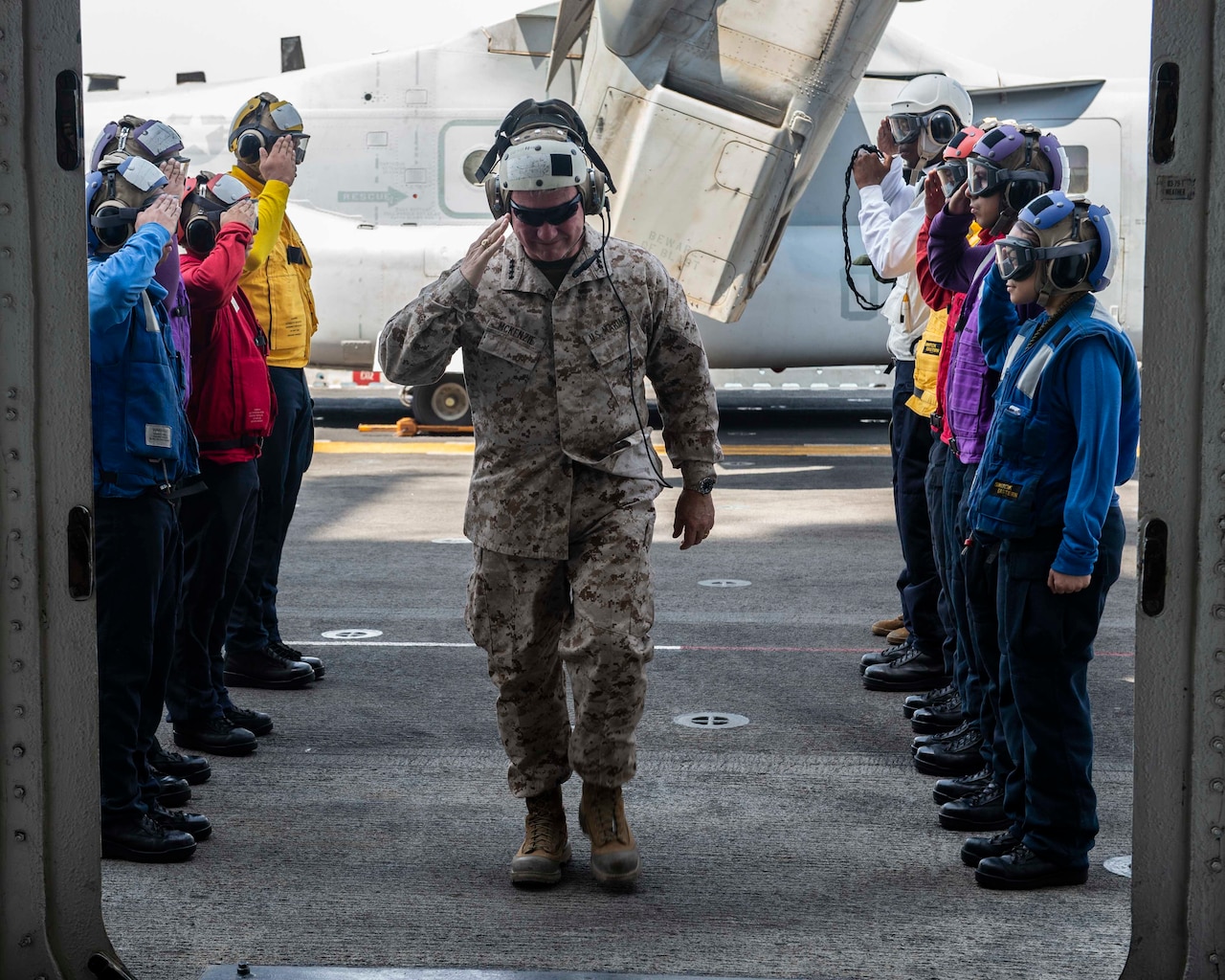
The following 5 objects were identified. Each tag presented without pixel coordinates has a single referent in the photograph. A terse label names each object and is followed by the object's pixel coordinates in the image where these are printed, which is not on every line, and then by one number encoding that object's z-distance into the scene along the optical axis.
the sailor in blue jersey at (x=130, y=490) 4.16
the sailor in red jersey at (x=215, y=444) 5.12
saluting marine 3.94
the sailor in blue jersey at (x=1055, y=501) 3.79
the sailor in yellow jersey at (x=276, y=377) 5.84
